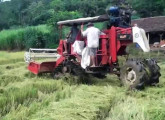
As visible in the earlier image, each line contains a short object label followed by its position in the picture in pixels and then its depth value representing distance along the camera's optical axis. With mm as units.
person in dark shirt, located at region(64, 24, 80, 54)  10102
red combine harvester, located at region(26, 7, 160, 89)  8227
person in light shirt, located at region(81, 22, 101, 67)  8961
